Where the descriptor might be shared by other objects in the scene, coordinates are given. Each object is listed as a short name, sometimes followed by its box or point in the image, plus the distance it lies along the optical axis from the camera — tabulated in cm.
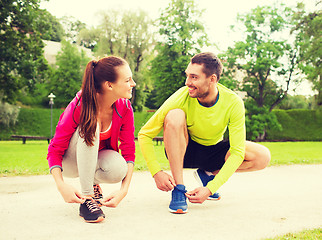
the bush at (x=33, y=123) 2202
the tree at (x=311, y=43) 1856
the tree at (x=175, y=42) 2069
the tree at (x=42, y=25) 1512
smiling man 261
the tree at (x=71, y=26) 5228
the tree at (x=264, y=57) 1978
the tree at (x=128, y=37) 2483
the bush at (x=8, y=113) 1969
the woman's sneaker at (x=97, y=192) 276
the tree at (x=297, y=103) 2572
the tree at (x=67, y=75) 2825
